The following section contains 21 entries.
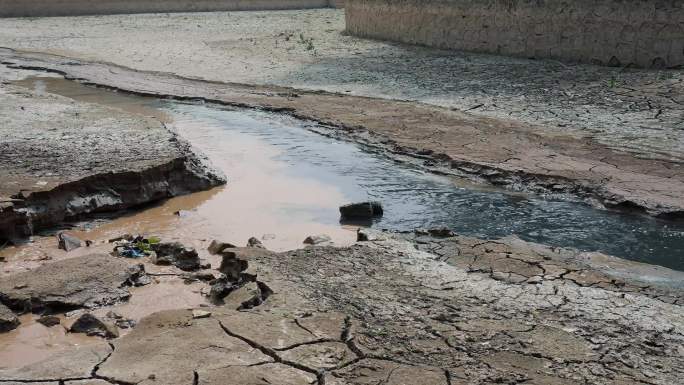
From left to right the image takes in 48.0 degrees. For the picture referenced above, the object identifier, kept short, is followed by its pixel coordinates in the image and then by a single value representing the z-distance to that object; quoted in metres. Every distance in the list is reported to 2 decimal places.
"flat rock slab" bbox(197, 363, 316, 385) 3.10
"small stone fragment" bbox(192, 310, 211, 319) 3.73
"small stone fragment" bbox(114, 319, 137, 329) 4.04
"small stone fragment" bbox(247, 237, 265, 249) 5.16
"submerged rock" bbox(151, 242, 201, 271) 4.95
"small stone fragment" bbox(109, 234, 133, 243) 5.45
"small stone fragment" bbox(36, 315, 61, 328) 4.04
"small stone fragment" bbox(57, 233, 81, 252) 5.26
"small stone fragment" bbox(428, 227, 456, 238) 5.12
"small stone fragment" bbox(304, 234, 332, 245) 5.22
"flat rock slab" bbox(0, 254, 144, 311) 4.23
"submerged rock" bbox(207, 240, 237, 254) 5.24
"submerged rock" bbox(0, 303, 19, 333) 3.95
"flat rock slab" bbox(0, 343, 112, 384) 3.19
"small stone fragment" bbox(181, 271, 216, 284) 4.68
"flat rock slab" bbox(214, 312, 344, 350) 3.45
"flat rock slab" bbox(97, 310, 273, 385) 3.17
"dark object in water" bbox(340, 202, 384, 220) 5.93
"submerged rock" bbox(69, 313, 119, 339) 3.89
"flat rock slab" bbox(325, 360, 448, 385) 3.12
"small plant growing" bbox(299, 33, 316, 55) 16.44
